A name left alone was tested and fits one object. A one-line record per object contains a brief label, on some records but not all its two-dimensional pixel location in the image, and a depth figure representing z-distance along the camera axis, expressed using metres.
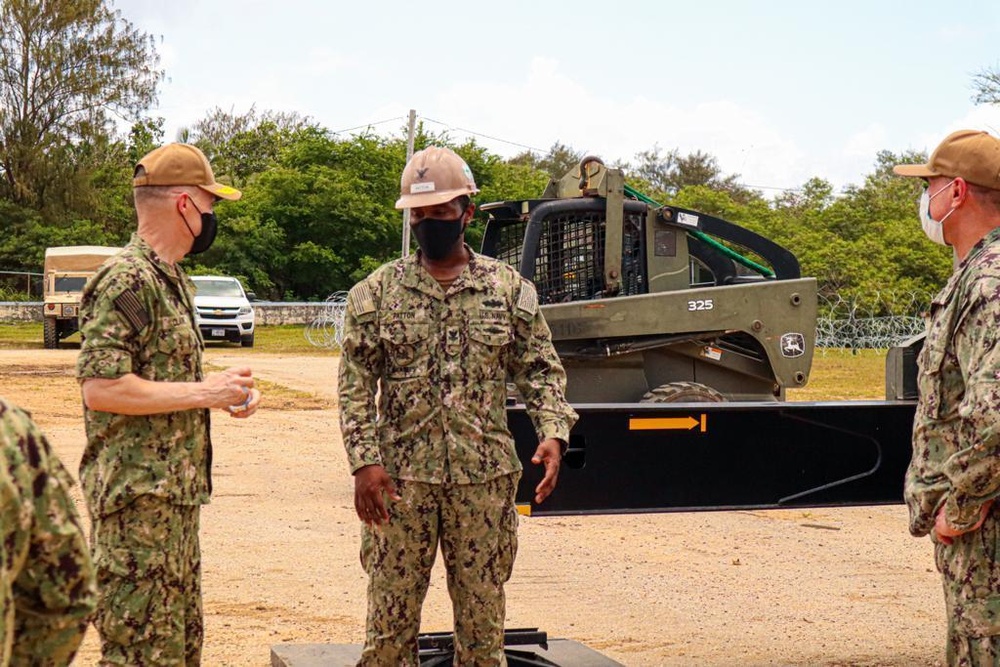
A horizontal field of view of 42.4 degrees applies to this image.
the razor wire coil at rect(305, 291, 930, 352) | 24.48
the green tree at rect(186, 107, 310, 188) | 53.28
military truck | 27.34
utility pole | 30.56
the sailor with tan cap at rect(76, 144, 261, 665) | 3.47
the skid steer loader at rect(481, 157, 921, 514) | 9.47
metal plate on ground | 4.95
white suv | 27.75
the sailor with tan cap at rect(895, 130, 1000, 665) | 3.32
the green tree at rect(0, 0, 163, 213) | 44.50
